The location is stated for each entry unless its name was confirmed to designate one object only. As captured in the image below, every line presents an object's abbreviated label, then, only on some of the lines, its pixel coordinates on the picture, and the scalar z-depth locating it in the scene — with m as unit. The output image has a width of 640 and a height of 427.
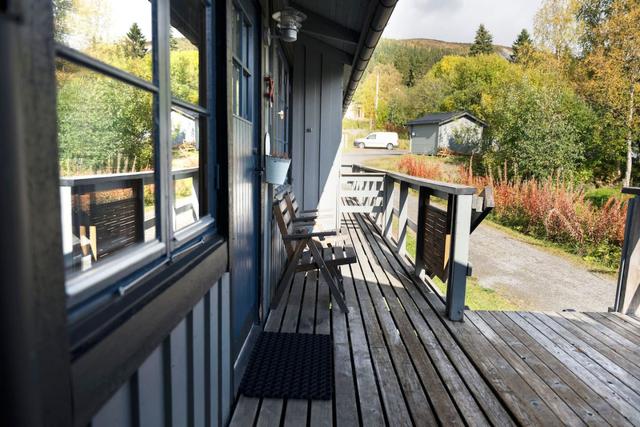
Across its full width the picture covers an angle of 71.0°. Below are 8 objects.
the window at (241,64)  2.11
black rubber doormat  2.07
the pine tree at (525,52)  24.61
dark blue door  2.08
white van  35.00
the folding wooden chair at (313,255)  3.09
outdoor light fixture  2.97
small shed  29.02
